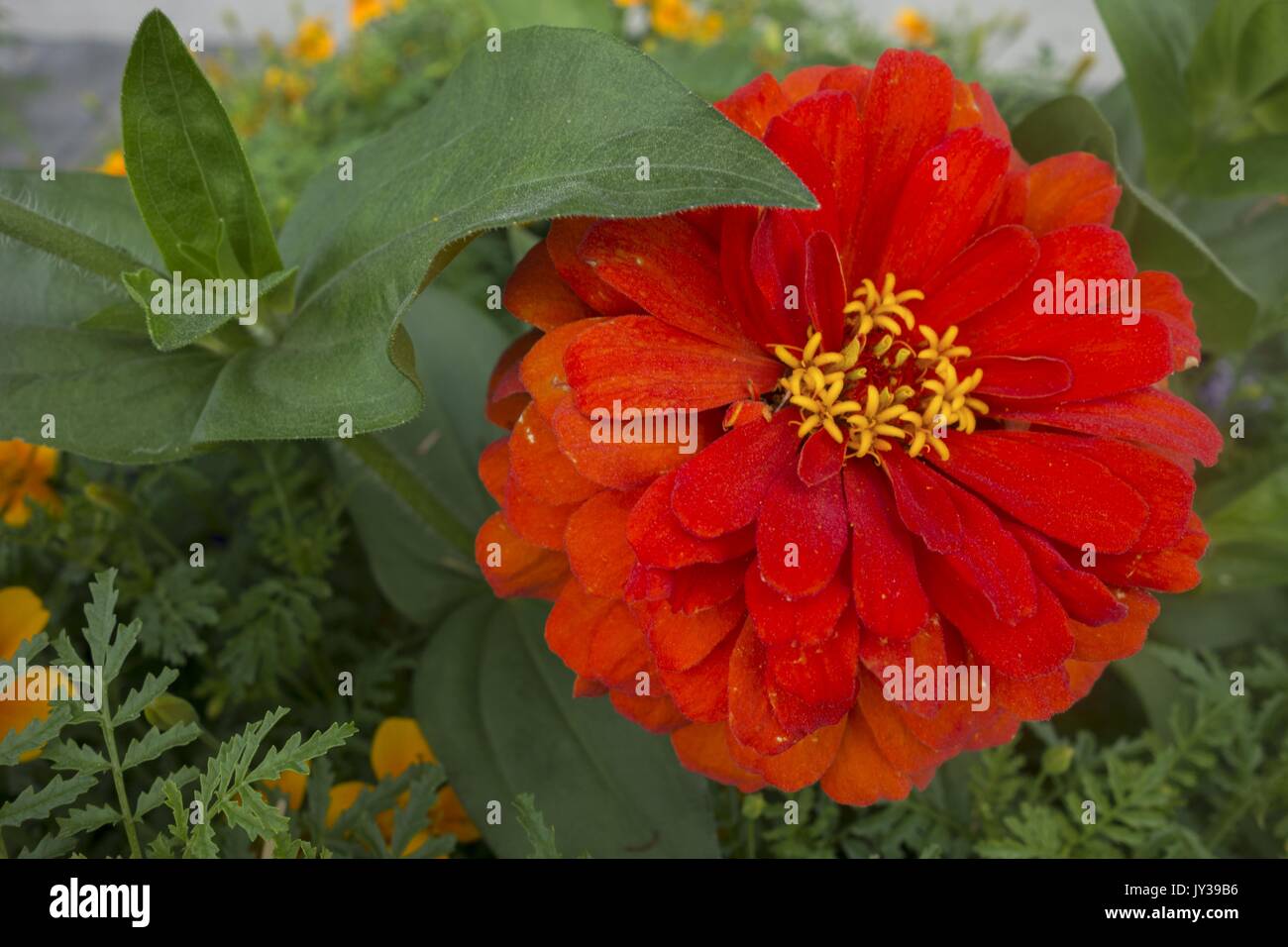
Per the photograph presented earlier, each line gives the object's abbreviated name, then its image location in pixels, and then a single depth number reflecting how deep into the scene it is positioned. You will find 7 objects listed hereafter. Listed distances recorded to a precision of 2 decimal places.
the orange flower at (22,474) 0.32
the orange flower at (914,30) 0.48
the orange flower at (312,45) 0.48
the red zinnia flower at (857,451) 0.24
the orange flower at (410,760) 0.30
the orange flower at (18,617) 0.29
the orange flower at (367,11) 0.48
